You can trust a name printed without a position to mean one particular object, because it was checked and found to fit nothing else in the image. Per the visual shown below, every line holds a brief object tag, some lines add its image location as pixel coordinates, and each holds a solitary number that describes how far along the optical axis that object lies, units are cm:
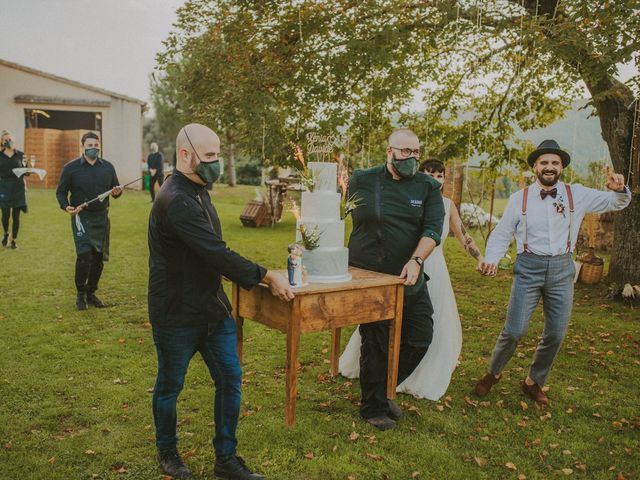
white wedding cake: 472
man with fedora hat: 540
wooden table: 448
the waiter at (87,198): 839
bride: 593
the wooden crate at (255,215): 1881
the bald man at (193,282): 371
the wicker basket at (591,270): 1188
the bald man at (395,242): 497
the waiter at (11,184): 1296
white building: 3009
